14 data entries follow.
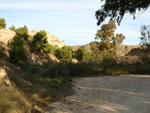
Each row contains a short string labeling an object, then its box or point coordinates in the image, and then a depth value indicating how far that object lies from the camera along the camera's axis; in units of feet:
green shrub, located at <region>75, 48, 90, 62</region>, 176.21
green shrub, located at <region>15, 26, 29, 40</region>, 144.20
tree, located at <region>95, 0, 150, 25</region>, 29.40
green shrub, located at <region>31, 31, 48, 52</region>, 138.72
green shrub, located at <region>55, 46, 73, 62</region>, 163.61
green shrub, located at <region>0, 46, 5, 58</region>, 105.38
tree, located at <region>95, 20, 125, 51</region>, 113.80
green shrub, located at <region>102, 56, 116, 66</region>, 54.55
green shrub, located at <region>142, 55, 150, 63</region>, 51.13
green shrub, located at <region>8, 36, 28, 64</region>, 82.00
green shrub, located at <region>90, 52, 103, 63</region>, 99.38
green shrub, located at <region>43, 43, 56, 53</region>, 146.02
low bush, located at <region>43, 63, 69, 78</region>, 36.09
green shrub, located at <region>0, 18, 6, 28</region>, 165.55
